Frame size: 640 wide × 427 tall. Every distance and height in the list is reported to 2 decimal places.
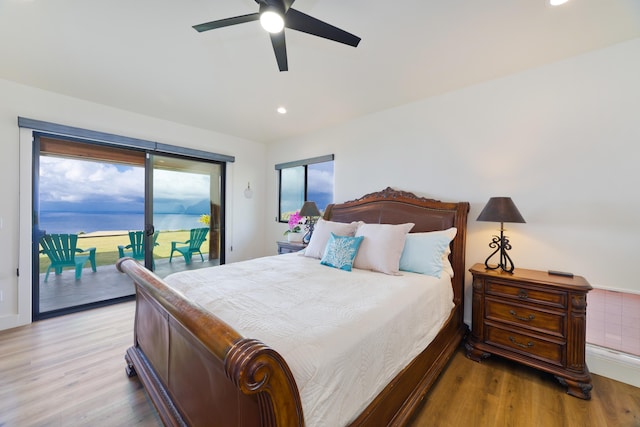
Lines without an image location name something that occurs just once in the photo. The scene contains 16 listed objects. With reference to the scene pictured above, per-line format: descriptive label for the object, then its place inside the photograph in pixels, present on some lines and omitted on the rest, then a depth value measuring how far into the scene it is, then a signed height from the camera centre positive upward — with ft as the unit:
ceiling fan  4.54 +3.72
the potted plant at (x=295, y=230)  12.71 -0.96
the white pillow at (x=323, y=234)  8.96 -0.80
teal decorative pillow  7.56 -1.25
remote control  6.67 -1.58
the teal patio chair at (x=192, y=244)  13.71 -1.90
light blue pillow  7.23 -1.17
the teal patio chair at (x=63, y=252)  9.89 -1.84
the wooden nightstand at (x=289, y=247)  11.72 -1.71
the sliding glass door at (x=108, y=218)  9.87 -0.40
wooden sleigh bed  2.46 -2.37
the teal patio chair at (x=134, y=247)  11.88 -1.85
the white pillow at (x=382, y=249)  7.25 -1.08
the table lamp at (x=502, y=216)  6.85 -0.04
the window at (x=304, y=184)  13.08 +1.62
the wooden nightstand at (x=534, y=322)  5.86 -2.79
